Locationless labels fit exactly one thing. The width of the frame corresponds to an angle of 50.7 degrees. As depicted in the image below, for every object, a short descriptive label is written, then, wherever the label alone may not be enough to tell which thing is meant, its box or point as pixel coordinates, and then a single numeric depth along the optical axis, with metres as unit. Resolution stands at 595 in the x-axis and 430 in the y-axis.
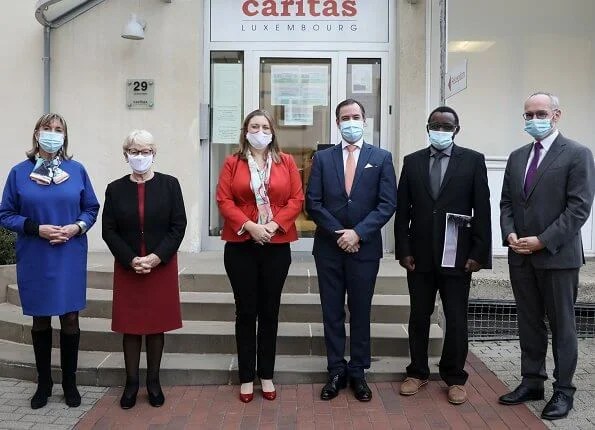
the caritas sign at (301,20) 7.46
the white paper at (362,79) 7.52
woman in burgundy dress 4.38
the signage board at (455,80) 4.95
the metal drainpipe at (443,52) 5.41
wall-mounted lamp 7.02
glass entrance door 7.50
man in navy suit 4.56
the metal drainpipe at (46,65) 7.34
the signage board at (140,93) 7.34
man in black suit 4.49
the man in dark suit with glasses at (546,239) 4.26
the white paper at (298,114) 7.57
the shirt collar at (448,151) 4.58
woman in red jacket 4.46
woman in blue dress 4.38
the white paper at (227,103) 7.57
